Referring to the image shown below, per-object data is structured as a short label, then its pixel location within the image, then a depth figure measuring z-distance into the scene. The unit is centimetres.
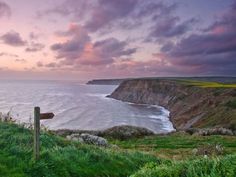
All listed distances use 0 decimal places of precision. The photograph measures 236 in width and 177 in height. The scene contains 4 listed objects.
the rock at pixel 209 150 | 1068
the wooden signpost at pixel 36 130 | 558
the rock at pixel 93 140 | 1185
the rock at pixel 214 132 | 2243
